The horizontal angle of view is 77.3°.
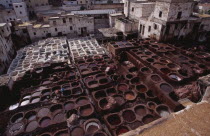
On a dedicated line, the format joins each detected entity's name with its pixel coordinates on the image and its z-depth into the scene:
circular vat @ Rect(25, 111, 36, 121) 16.06
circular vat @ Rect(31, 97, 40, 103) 18.35
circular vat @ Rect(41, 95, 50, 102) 18.39
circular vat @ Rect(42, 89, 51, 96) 19.51
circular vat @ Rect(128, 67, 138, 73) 23.46
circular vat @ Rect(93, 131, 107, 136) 12.86
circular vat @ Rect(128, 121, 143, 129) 13.74
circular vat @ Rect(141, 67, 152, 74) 20.53
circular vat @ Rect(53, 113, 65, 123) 15.25
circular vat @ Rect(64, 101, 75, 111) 16.88
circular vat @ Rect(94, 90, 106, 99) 18.30
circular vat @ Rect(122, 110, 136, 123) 14.62
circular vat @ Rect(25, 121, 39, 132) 14.33
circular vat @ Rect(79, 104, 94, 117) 15.71
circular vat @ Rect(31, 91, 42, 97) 19.19
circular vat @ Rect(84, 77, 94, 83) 21.12
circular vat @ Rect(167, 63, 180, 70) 20.35
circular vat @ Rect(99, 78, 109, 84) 20.84
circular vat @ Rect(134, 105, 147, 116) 15.40
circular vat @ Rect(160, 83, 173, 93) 16.61
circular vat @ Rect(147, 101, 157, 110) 15.79
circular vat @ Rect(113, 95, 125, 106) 16.88
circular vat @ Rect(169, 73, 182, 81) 18.27
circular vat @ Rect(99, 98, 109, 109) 16.51
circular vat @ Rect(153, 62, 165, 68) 21.01
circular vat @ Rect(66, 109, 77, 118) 15.77
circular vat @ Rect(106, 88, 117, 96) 18.89
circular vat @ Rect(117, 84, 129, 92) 19.28
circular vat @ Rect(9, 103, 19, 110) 17.52
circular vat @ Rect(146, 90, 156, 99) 17.55
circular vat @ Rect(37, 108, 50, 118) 16.08
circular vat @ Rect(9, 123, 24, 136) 14.11
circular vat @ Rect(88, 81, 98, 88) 19.86
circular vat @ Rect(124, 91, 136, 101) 17.40
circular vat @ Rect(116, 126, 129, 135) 13.23
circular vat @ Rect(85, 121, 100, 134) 13.82
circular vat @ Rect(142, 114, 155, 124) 14.27
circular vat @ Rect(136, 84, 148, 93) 18.27
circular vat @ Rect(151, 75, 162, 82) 18.29
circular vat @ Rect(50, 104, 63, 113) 16.83
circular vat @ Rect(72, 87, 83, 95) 19.32
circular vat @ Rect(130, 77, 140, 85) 20.30
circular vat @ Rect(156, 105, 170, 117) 15.08
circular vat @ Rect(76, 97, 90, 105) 17.52
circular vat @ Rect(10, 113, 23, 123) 15.71
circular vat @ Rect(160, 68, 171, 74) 19.98
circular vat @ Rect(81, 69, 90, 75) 22.64
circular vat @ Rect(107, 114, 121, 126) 14.59
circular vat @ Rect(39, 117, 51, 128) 14.78
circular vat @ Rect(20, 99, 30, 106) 17.83
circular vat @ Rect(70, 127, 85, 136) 13.57
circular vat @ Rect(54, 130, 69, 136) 13.50
